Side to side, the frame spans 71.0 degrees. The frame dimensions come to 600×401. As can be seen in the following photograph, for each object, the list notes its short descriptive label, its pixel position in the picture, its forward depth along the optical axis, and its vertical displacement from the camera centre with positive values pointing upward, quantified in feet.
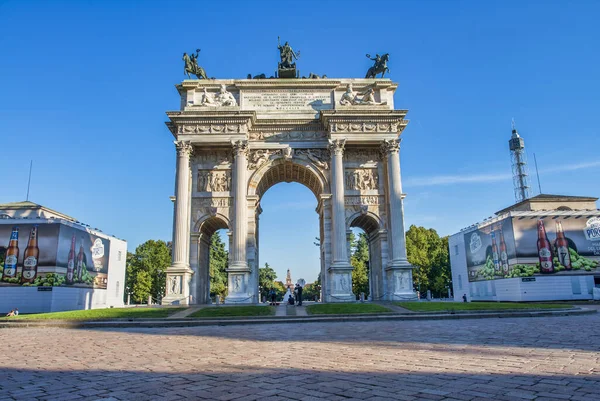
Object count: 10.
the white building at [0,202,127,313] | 126.21 +8.60
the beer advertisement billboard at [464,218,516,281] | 134.41 +10.91
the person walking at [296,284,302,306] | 88.88 -1.54
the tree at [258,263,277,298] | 285.02 +6.82
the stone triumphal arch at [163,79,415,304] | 97.96 +30.32
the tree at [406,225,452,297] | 218.38 +12.02
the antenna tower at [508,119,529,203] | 273.42 +80.19
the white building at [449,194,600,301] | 128.57 +7.93
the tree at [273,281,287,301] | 406.87 +1.06
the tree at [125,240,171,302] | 220.43 +12.10
